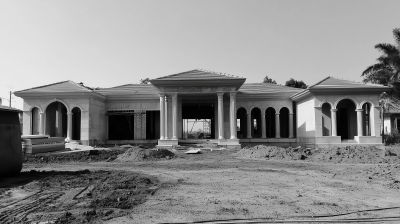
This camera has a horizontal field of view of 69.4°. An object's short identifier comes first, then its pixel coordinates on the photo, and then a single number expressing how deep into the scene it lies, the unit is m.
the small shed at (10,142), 8.70
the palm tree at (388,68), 25.00
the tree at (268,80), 57.72
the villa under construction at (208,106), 22.11
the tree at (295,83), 51.31
